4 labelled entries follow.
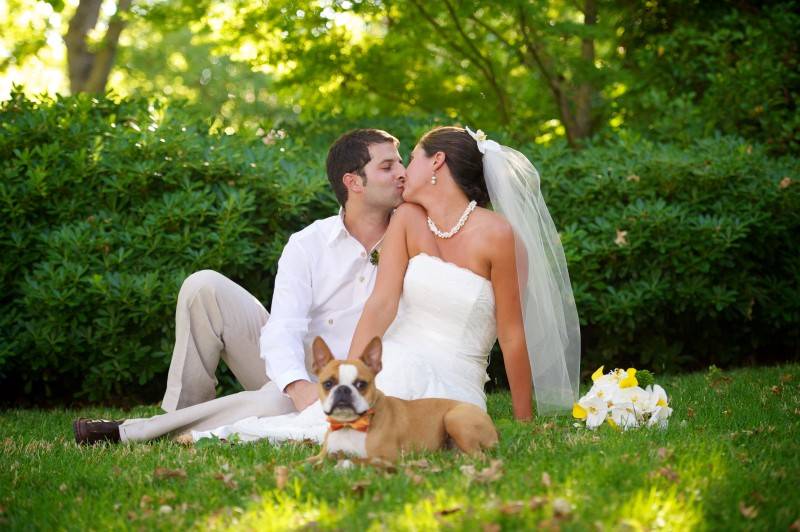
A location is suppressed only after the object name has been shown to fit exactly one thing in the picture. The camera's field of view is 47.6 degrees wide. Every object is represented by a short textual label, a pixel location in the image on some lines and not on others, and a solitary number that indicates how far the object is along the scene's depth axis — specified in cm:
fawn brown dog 398
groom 567
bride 511
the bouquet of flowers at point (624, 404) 500
